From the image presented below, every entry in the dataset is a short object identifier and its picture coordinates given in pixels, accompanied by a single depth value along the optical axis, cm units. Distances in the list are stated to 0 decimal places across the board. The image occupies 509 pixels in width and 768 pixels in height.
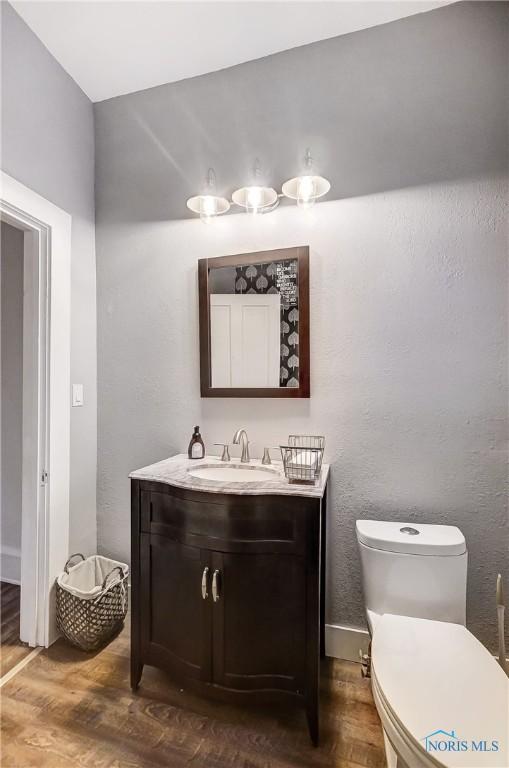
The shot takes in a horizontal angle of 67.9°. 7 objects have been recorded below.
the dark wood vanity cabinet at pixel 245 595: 130
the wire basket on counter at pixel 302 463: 138
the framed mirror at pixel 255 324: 175
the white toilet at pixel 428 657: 84
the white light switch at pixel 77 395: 195
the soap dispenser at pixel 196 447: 182
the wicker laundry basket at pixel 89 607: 168
